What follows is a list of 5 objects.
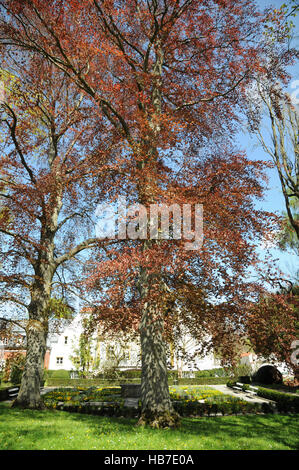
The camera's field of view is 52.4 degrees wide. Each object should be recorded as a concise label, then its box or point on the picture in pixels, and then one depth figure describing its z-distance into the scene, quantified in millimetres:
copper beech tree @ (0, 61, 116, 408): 11609
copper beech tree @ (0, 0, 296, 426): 7973
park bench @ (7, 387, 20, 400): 17889
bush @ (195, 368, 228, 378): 34531
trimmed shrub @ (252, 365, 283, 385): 23641
